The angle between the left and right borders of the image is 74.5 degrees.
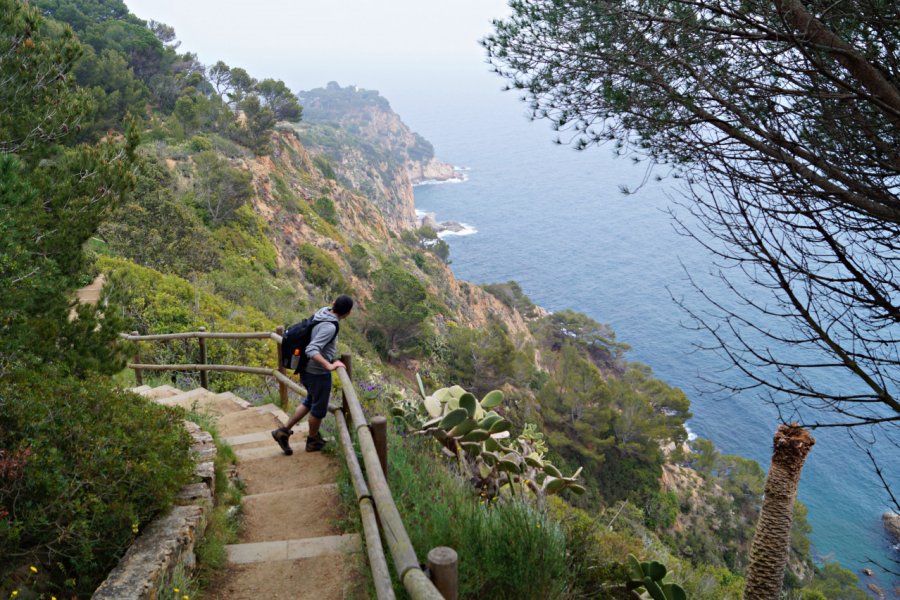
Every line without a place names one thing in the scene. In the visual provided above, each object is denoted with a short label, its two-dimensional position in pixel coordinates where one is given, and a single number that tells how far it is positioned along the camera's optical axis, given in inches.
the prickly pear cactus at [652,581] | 157.9
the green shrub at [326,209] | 1320.1
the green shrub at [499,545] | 118.9
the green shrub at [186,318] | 396.8
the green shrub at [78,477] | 118.5
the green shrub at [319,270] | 983.6
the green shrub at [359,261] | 1173.7
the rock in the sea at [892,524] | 1279.5
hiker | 191.6
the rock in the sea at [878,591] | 1083.3
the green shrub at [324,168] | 1697.6
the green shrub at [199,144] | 968.9
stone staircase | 132.2
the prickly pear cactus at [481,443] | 200.2
